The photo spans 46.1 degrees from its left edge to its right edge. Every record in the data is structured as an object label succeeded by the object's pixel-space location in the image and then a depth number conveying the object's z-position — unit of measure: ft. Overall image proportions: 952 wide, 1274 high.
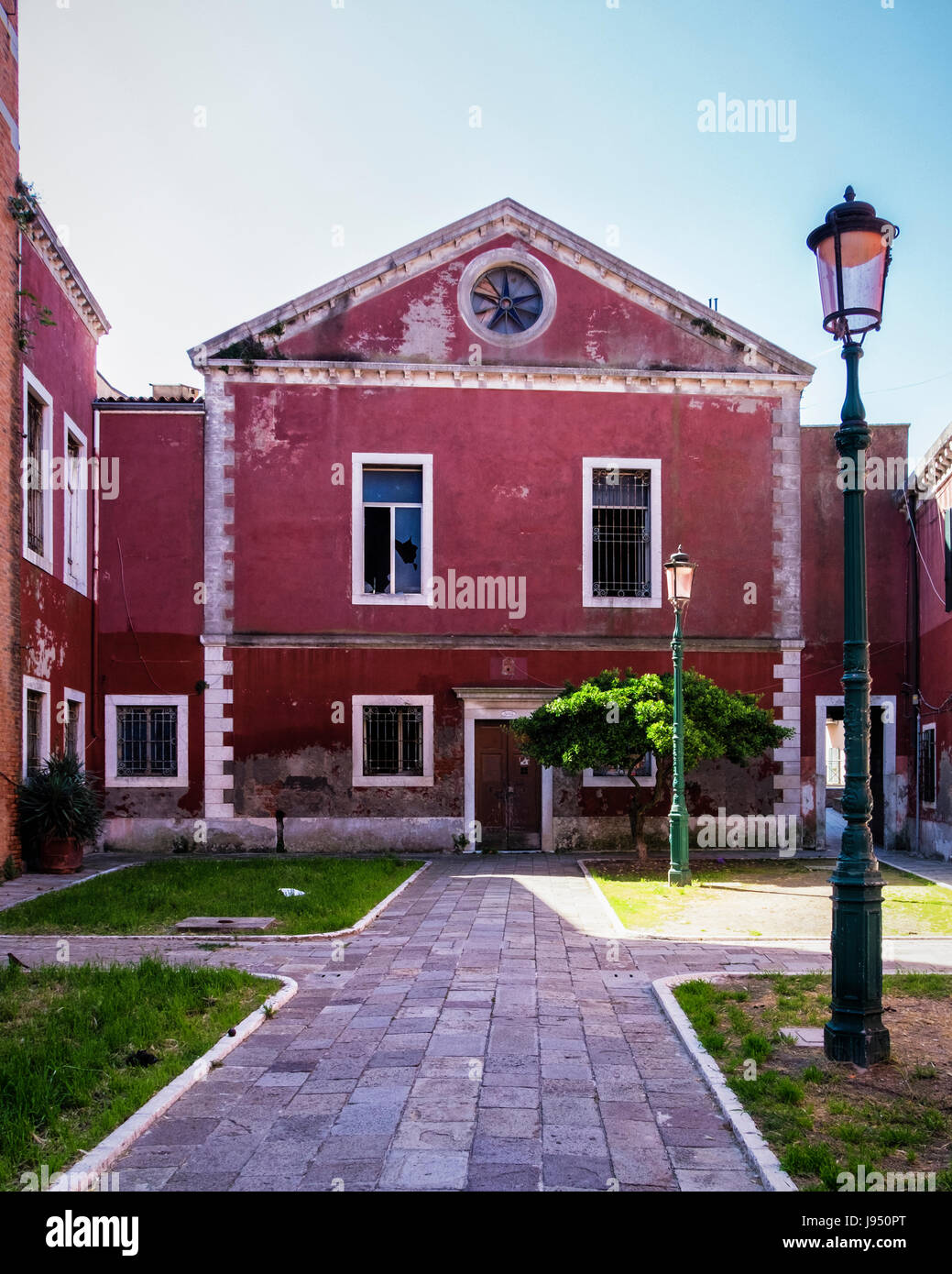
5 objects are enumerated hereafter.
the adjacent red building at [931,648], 58.75
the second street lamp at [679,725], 49.57
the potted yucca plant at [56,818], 49.96
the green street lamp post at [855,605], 21.15
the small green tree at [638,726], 51.85
